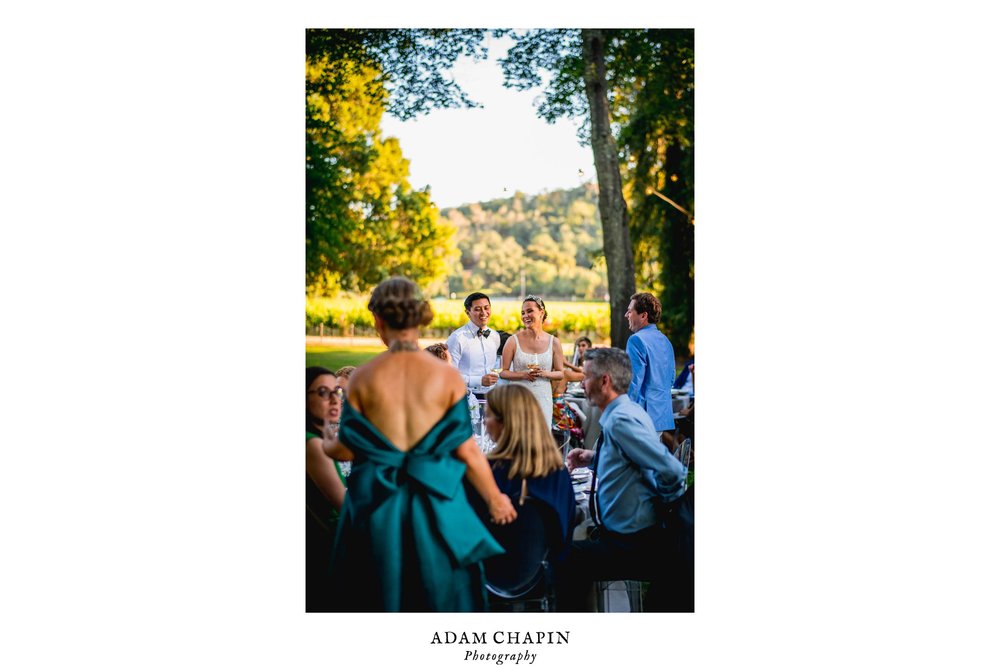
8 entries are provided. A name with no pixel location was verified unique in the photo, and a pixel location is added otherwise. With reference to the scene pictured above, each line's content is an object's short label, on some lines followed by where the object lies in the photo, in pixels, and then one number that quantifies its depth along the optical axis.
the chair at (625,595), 4.39
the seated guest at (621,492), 4.08
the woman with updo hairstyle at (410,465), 3.70
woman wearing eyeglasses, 4.18
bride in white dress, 5.05
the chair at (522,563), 3.81
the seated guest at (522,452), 3.76
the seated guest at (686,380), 6.16
